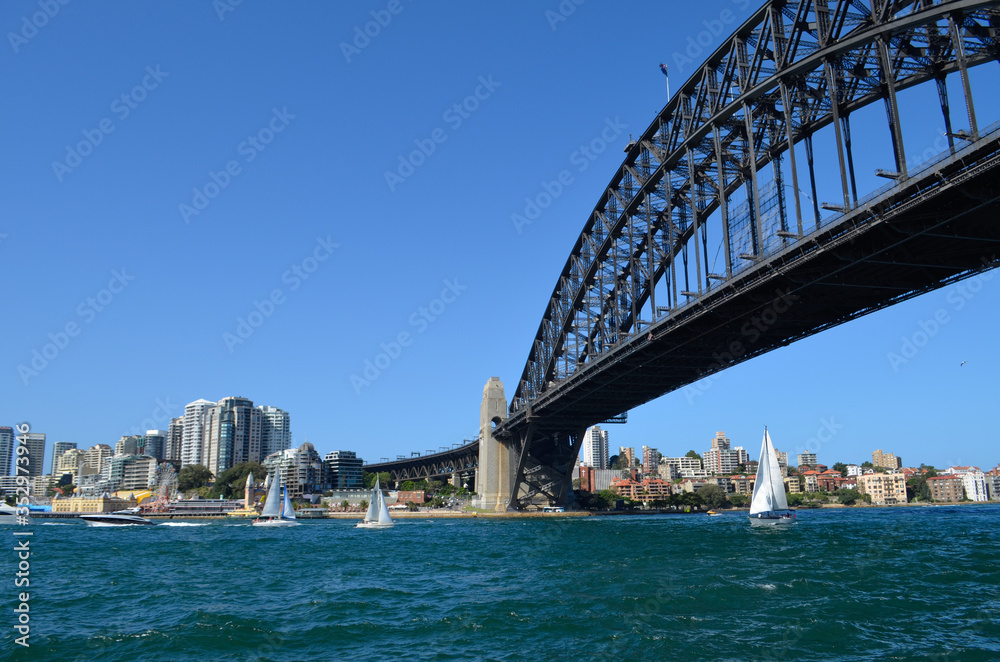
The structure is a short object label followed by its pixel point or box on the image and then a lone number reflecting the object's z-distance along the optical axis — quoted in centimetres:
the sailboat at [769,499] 6200
